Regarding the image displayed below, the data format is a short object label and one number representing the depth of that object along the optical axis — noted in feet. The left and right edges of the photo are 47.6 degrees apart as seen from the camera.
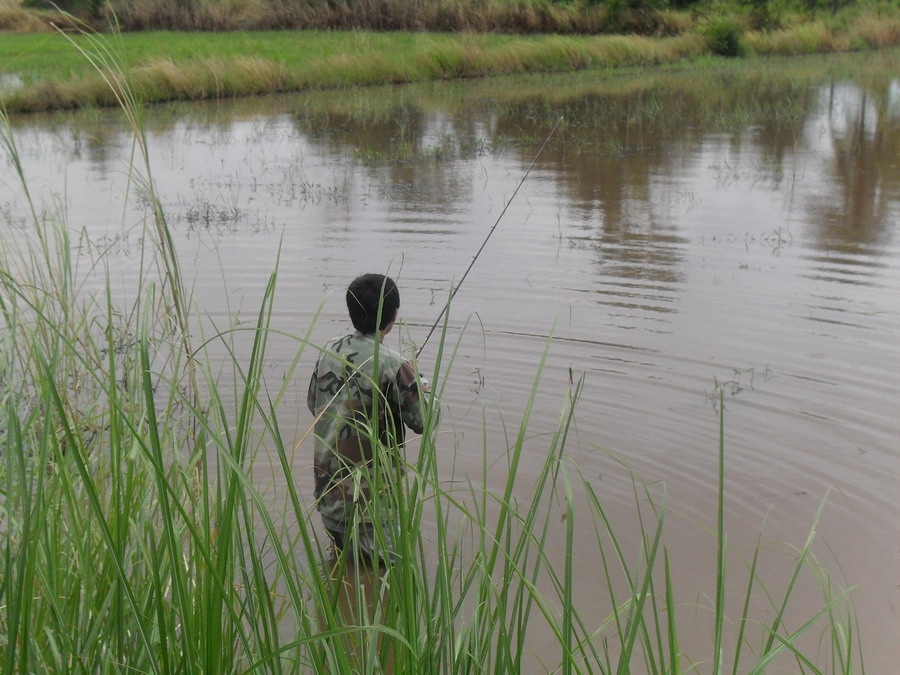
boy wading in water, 11.48
